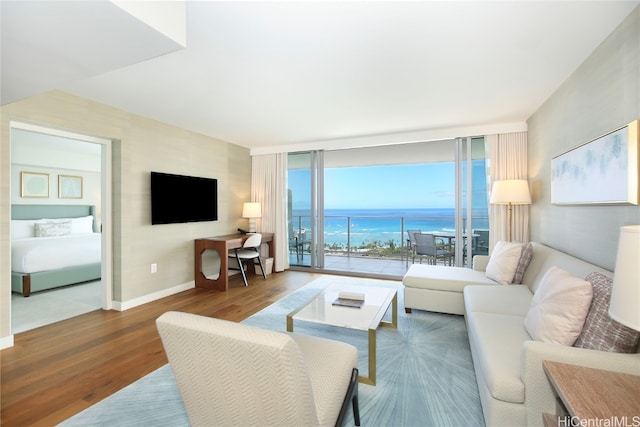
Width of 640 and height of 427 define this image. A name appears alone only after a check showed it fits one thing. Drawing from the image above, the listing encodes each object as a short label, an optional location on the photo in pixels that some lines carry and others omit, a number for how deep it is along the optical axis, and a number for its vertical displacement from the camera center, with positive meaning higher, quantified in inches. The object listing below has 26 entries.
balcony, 216.4 -27.3
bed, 147.3 -19.4
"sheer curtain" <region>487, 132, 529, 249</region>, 152.6 +22.0
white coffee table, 76.9 -32.1
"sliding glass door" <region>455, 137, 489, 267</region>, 165.2 +7.7
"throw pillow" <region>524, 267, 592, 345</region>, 56.9 -20.5
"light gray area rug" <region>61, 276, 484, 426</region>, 64.0 -45.5
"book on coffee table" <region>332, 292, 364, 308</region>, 97.7 -31.0
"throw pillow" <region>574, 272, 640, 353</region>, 49.5 -21.3
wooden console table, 162.8 -24.5
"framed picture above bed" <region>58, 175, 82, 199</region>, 222.4 +21.3
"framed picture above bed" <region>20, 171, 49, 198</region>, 202.1 +21.2
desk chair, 175.8 -24.6
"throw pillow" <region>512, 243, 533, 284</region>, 111.5 -20.2
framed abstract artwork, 67.0 +11.8
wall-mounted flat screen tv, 147.3 +8.3
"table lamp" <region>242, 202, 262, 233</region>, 203.0 +1.4
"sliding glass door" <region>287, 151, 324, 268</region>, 205.3 +3.7
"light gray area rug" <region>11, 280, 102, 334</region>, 117.3 -43.3
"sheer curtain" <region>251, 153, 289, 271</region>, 210.4 +13.1
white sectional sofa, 50.5 -29.6
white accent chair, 36.6 -23.0
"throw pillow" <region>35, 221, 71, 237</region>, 199.3 -10.8
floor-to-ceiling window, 166.7 -4.6
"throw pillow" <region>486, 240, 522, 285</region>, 112.3 -20.3
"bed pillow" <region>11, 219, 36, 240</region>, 193.8 -10.1
